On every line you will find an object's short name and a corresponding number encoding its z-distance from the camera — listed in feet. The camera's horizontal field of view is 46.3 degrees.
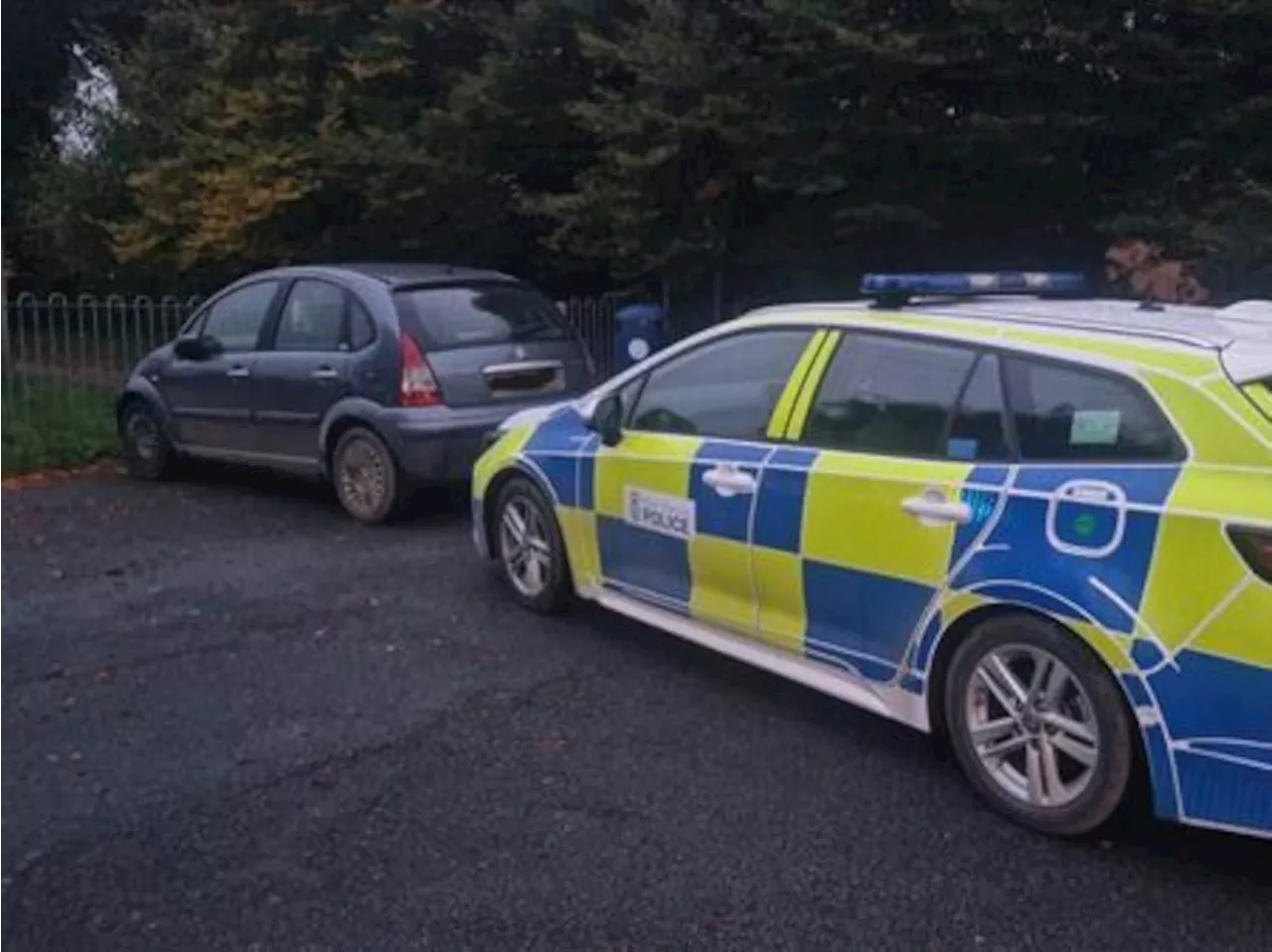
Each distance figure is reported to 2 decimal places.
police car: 12.09
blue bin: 37.73
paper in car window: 13.21
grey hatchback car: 26.96
